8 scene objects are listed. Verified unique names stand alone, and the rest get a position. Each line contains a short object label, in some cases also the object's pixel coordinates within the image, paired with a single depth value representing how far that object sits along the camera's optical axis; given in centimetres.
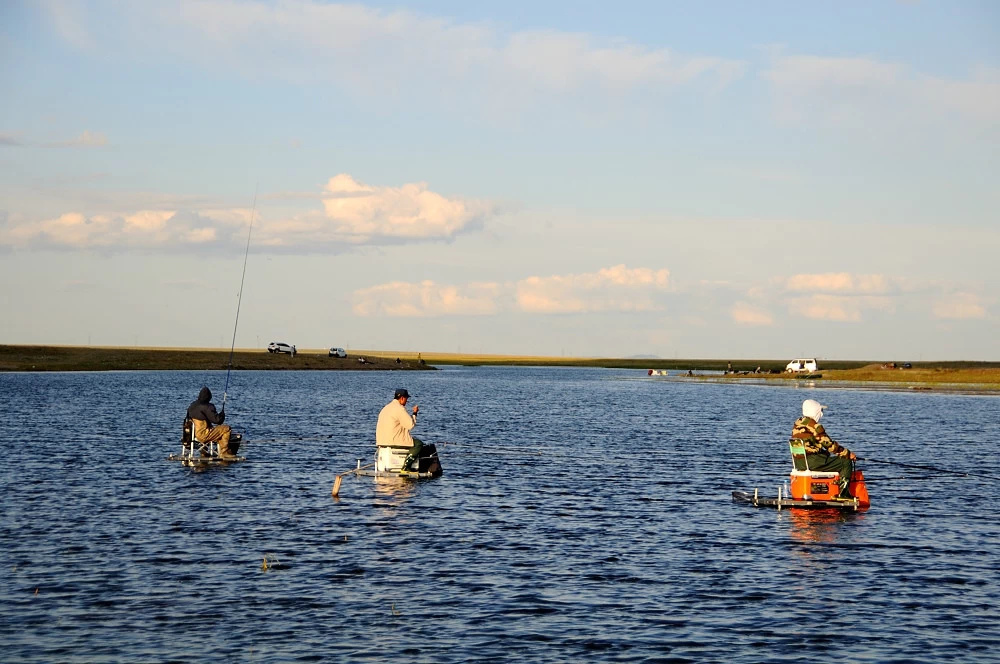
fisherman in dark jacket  3591
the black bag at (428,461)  3259
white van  17075
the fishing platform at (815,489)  2658
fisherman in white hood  2634
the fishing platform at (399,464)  3212
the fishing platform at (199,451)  3638
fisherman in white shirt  3055
